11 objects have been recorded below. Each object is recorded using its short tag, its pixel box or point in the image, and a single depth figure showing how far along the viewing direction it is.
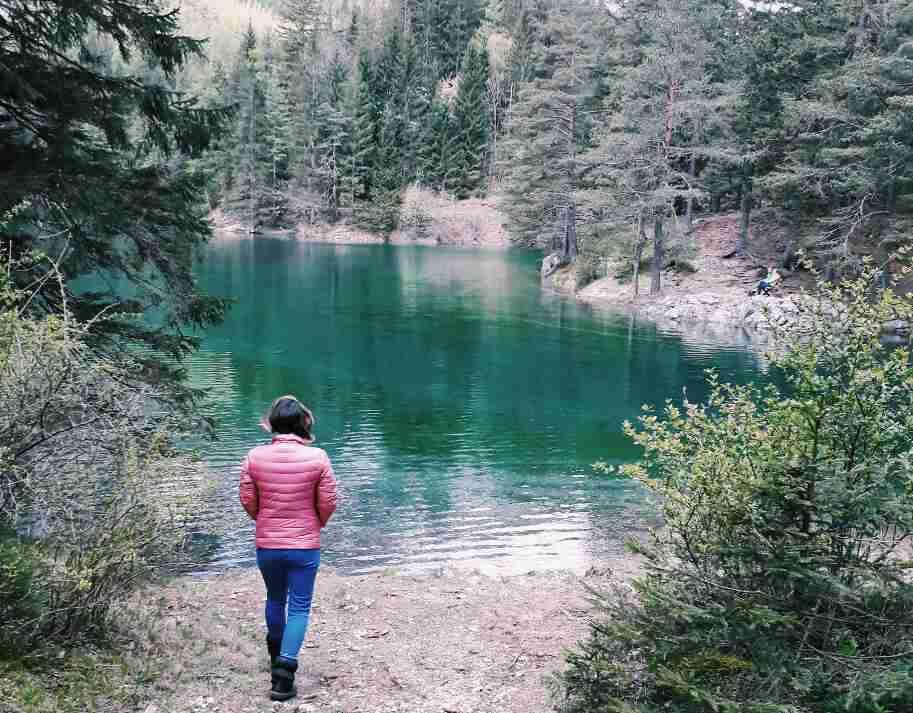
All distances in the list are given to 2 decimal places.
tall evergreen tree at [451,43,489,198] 84.38
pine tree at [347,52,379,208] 81.50
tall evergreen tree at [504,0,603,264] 46.31
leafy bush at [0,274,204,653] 4.50
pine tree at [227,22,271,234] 81.38
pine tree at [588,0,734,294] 35.97
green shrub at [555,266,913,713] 3.98
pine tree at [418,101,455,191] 84.28
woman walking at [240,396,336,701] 4.91
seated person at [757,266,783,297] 34.41
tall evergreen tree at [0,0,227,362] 8.13
